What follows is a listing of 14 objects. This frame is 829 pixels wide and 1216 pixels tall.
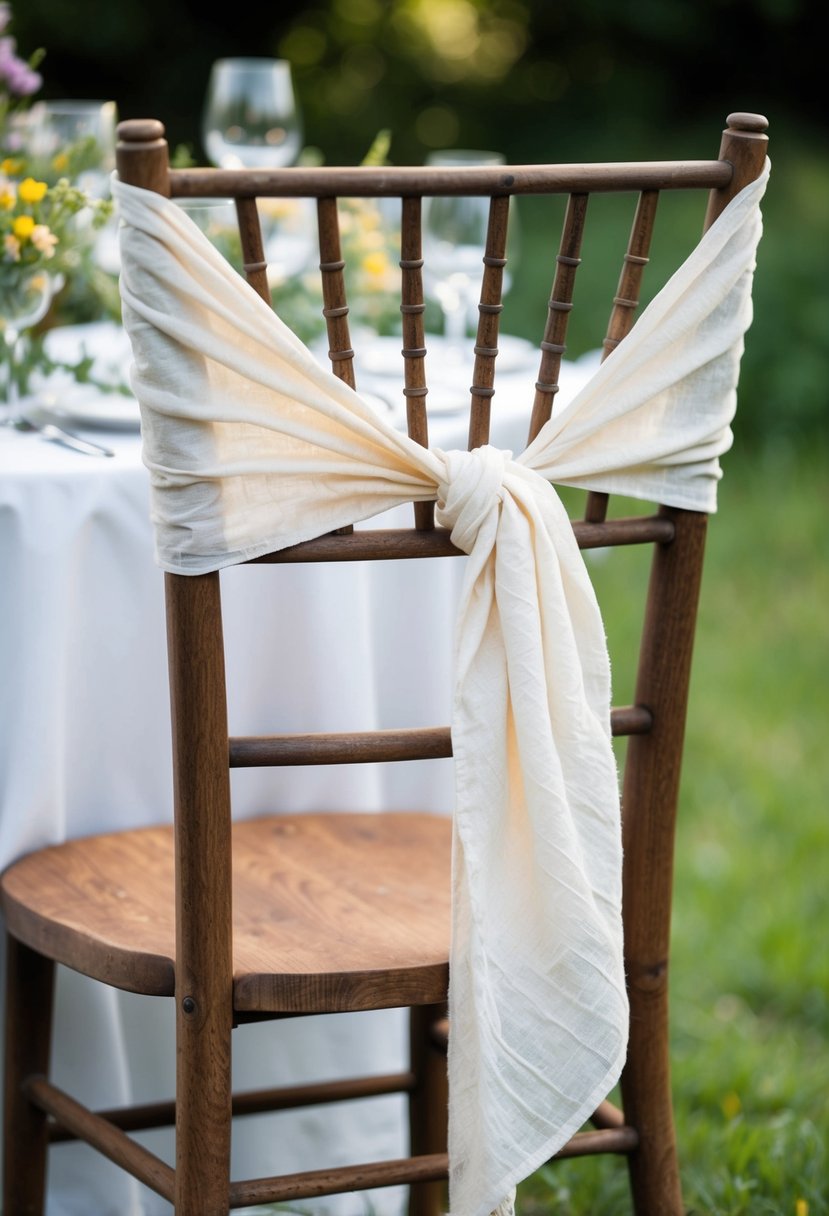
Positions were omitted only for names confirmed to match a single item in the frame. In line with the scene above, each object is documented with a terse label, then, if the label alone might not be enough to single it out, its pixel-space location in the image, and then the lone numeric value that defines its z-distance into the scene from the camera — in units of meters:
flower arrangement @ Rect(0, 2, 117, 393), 2.23
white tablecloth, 2.14
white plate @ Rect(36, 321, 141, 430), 2.27
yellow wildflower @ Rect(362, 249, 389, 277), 2.55
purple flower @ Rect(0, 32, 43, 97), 2.42
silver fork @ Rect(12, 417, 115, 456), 2.19
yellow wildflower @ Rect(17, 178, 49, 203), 2.22
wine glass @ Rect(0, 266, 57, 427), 2.24
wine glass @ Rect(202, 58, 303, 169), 2.67
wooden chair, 1.91
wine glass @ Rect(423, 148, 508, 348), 2.44
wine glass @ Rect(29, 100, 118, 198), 2.54
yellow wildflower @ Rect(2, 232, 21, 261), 2.22
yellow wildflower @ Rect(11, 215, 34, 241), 2.21
